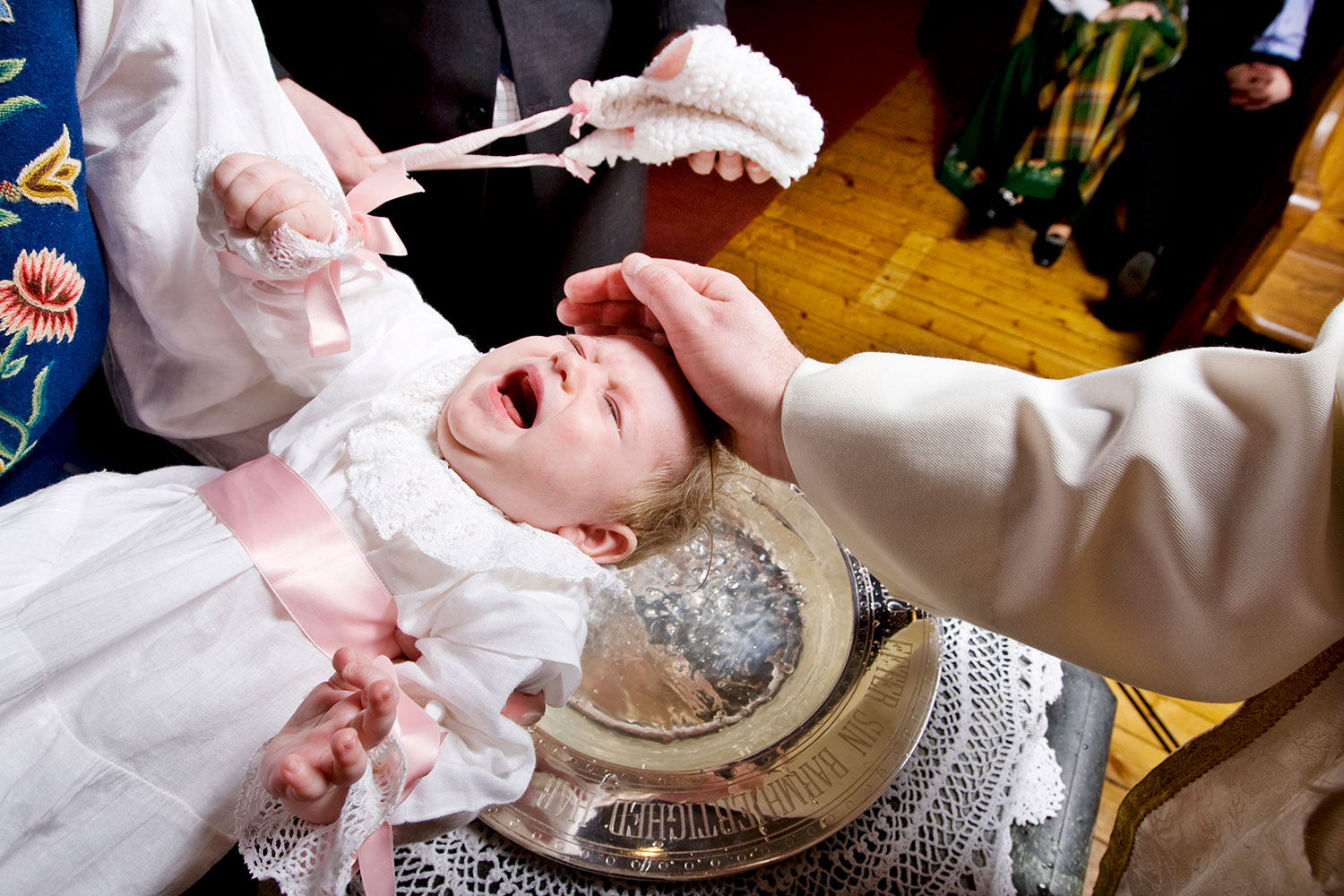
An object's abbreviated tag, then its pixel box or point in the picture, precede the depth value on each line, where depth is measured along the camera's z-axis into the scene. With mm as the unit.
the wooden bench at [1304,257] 1947
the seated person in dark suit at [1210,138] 2316
